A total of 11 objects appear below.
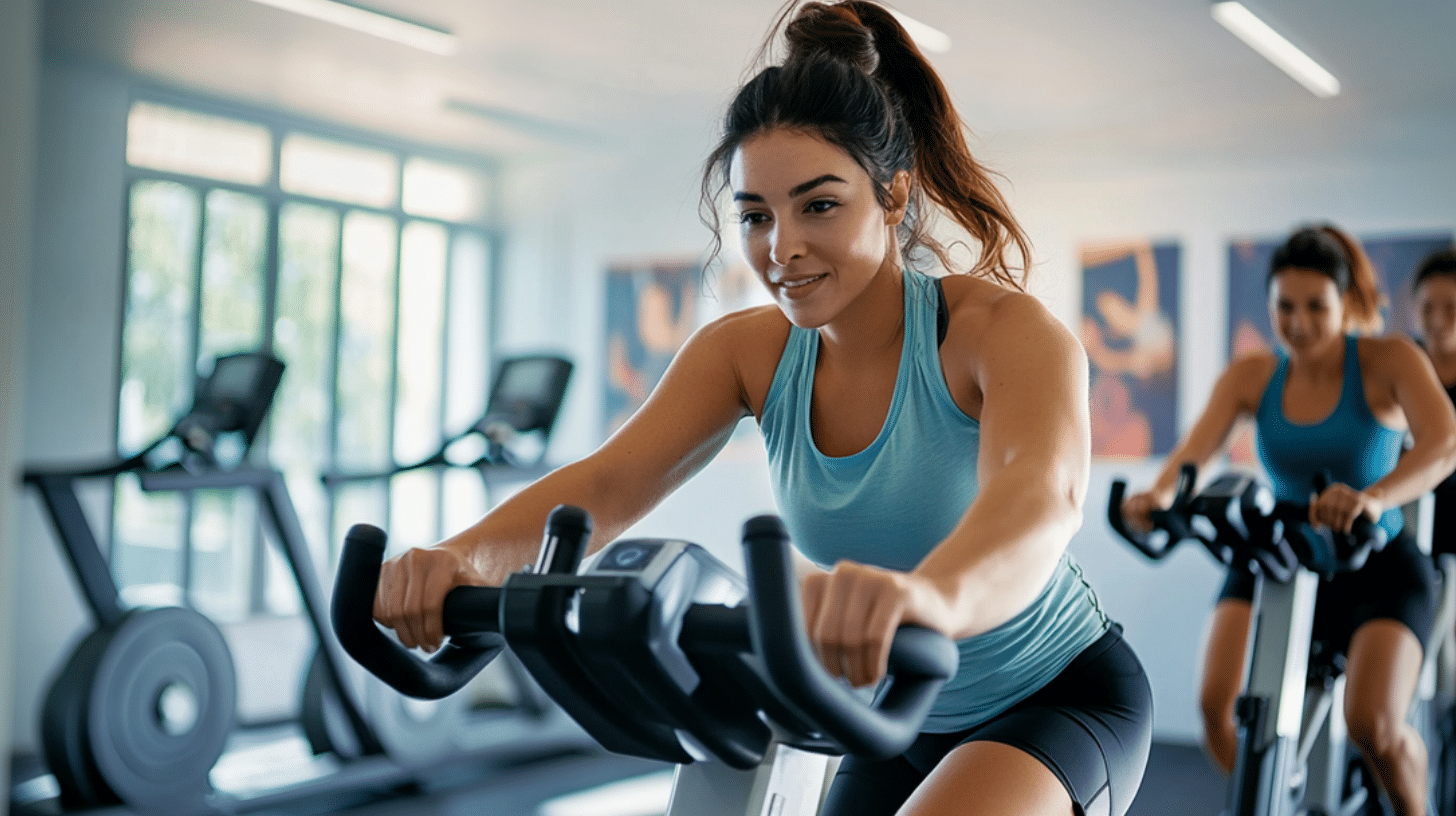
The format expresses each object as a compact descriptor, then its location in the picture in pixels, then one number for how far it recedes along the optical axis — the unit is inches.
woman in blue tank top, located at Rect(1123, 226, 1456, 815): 116.0
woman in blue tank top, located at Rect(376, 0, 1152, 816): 43.1
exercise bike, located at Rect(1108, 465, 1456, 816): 101.8
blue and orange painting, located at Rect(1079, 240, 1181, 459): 219.5
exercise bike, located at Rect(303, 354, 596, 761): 178.1
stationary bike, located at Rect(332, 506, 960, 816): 29.4
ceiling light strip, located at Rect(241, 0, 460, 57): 174.6
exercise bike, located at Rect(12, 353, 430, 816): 146.3
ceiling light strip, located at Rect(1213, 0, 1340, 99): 163.3
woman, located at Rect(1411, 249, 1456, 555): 142.0
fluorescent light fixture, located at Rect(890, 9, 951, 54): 171.9
